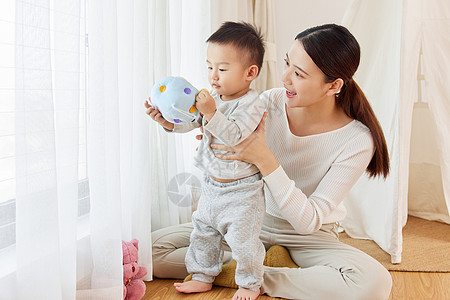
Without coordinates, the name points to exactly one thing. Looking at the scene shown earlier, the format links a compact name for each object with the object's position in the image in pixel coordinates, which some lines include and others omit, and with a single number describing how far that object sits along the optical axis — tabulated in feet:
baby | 4.27
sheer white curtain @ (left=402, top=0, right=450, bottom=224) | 6.89
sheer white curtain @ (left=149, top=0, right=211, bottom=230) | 5.55
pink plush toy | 4.64
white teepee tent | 6.81
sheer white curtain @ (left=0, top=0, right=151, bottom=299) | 3.35
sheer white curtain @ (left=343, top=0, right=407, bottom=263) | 7.02
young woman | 4.79
